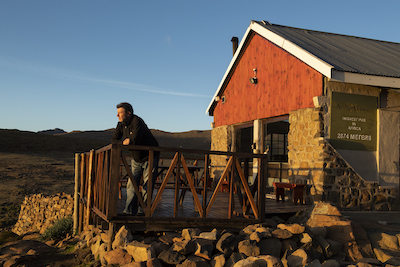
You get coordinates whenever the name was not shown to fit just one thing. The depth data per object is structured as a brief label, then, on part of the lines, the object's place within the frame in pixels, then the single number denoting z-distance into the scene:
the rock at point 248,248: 4.99
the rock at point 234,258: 4.81
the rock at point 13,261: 5.97
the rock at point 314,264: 4.73
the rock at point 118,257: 5.13
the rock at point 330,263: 5.01
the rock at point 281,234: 5.38
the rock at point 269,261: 4.54
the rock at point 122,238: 5.28
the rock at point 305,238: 5.37
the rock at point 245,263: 4.47
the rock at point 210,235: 5.23
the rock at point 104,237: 5.77
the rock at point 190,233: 5.35
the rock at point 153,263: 4.71
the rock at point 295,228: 5.48
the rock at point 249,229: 5.61
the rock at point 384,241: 5.98
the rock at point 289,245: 5.31
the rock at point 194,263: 4.69
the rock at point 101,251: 5.54
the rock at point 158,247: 5.04
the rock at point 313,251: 5.30
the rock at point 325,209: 6.32
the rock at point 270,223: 6.57
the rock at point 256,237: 5.27
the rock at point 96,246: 5.98
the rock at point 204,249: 4.89
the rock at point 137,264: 4.76
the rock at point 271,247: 5.21
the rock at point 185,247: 4.88
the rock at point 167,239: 5.30
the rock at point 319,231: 5.72
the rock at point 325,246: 5.43
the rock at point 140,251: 4.88
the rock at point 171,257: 4.78
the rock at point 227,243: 5.05
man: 5.78
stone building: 8.78
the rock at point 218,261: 4.78
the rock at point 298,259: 4.85
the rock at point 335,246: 5.55
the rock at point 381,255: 5.61
